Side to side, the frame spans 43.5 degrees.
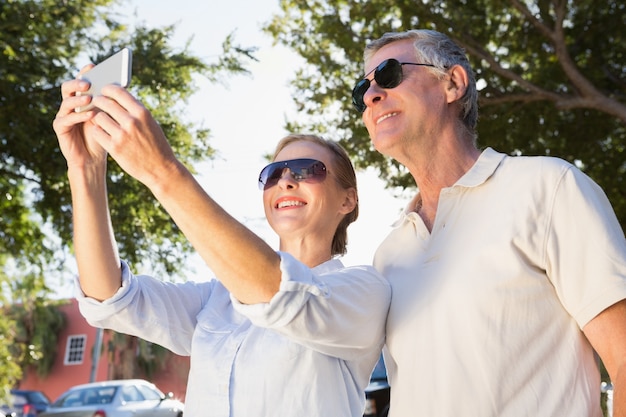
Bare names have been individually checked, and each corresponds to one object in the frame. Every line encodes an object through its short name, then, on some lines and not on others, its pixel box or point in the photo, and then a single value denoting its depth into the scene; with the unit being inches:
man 70.8
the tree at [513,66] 406.3
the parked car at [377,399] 355.6
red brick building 1622.8
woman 65.7
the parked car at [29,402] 915.7
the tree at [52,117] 395.5
